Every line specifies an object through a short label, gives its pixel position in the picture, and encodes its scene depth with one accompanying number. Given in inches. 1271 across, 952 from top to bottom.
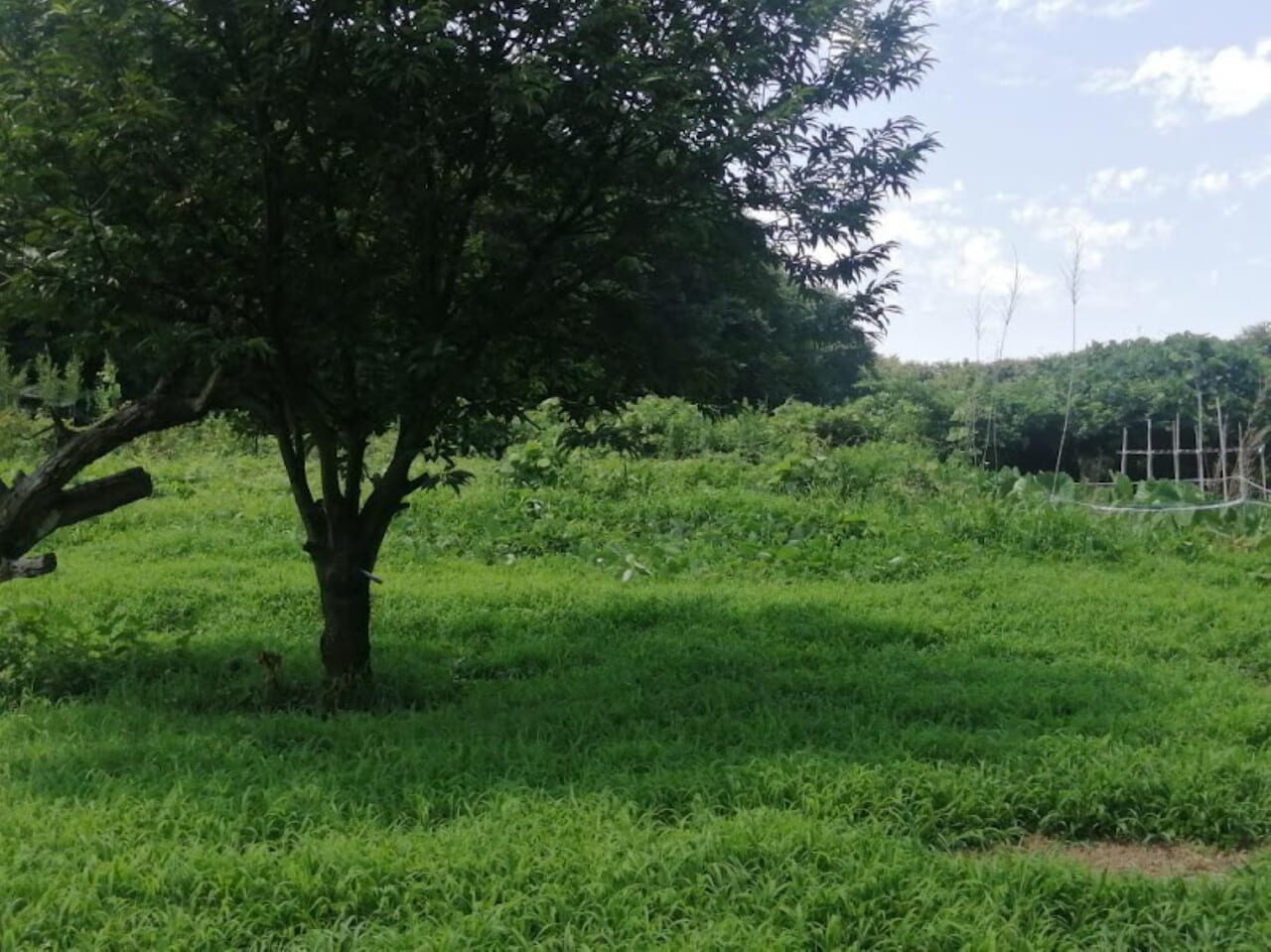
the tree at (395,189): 180.5
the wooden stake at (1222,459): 480.3
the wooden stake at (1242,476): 419.2
